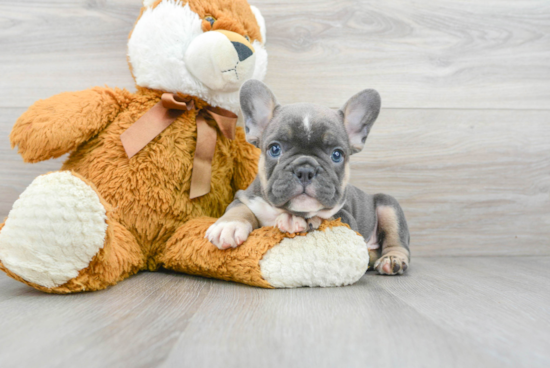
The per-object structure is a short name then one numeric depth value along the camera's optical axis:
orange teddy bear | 0.55
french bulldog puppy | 0.55
